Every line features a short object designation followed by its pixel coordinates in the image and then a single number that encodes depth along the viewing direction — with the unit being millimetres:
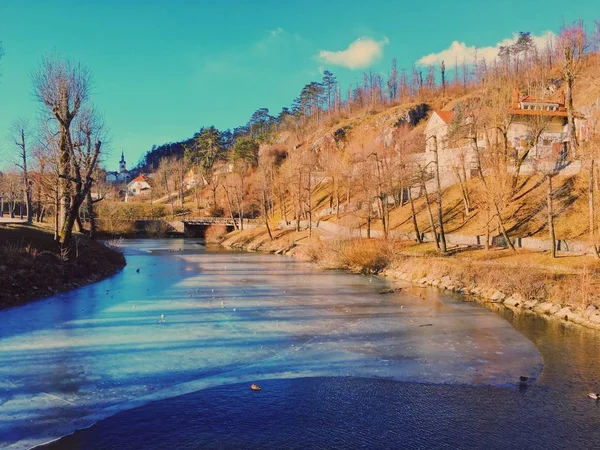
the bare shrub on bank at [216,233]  67375
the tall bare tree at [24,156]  40578
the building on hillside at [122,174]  170500
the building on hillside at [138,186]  135850
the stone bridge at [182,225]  76562
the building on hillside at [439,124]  72175
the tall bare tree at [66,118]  23469
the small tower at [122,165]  177838
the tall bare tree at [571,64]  38875
